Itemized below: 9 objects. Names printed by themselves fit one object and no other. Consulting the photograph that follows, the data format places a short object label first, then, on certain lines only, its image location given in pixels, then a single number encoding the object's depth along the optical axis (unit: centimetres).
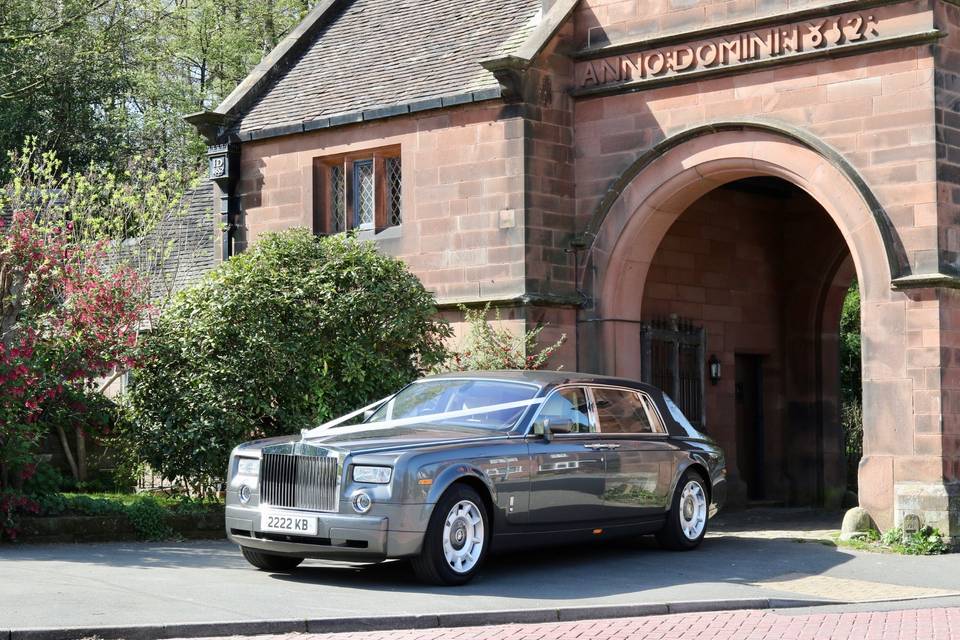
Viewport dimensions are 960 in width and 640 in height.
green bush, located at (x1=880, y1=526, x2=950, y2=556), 1482
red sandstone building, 1569
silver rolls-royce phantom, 1066
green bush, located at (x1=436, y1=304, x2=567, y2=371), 1739
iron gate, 1959
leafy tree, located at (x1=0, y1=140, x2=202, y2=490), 1420
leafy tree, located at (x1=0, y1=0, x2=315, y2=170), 3309
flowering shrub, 1351
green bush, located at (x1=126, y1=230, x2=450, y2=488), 1562
